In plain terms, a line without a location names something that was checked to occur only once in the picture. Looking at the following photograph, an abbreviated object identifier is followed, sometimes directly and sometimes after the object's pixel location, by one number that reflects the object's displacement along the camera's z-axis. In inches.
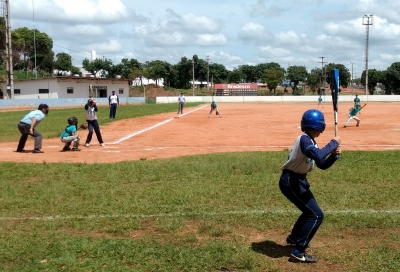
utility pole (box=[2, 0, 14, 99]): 1756.9
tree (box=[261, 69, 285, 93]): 4360.7
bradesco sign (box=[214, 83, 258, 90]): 4084.6
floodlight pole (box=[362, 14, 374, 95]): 2999.5
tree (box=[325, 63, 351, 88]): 4532.5
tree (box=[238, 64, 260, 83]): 5118.1
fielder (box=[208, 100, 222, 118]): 1279.5
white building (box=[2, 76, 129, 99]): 2352.4
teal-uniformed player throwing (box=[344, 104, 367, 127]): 893.8
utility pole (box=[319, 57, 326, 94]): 3841.0
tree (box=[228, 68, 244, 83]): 4906.5
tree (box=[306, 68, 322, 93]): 4352.9
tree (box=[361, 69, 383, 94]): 4138.8
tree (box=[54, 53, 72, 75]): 3936.0
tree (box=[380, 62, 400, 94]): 3959.2
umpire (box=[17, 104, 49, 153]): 551.5
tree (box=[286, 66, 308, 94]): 4488.2
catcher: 565.6
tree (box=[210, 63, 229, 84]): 4739.2
